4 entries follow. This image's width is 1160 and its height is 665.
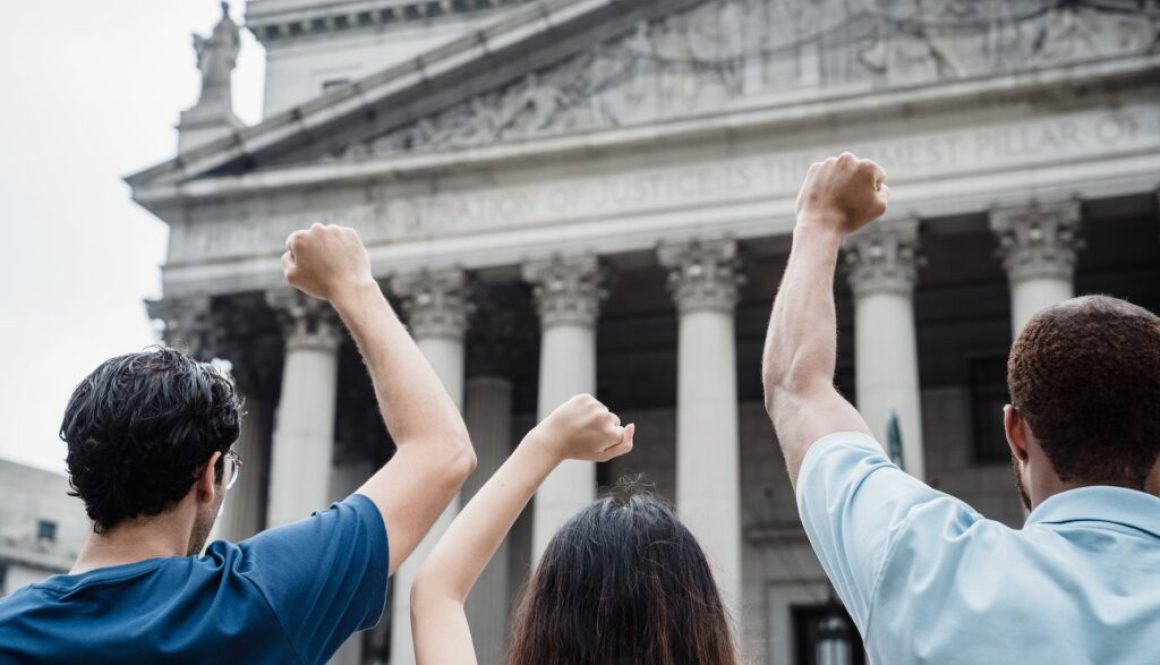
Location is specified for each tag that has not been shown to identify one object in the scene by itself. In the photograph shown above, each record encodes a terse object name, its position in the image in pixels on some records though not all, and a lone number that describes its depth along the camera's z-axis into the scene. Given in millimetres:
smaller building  56719
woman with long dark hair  3551
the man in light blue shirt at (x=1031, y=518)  2811
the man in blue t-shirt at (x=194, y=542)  3260
